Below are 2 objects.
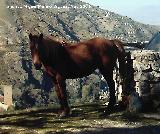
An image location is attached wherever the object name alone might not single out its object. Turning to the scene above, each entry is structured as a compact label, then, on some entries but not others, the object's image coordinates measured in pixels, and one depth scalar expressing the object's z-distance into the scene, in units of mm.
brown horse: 9758
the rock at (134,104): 10050
